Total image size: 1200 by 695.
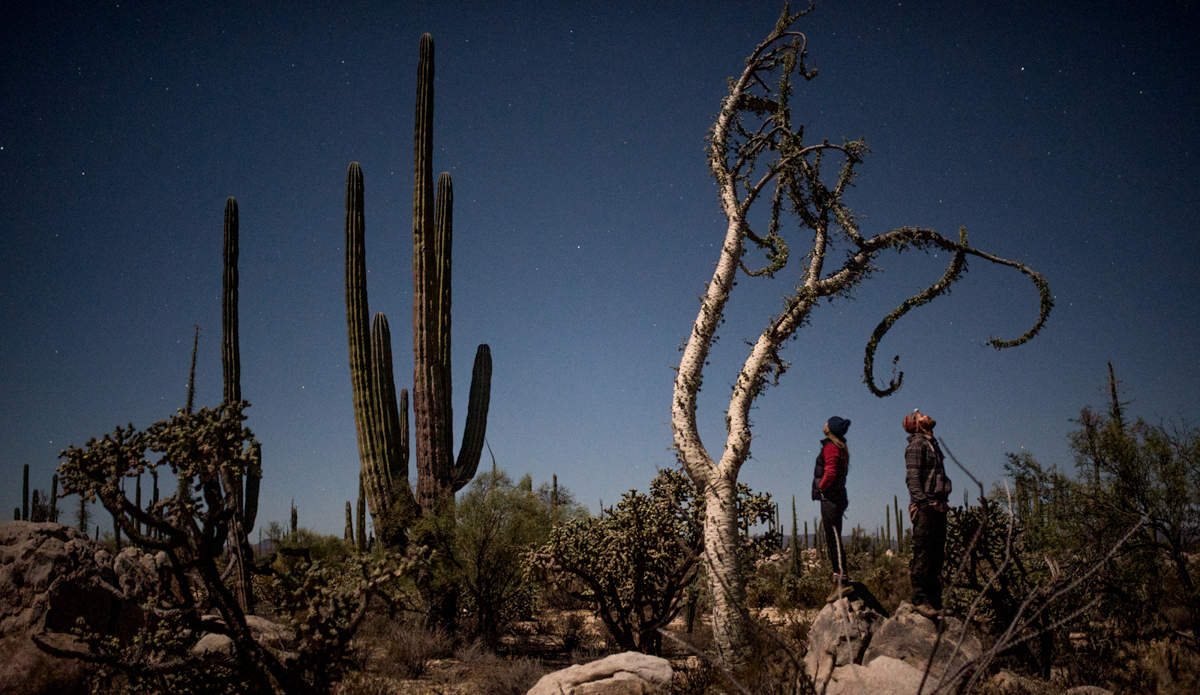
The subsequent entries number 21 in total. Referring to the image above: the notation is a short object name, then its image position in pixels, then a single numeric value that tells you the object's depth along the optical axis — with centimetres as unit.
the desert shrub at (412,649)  835
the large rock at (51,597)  716
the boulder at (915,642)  546
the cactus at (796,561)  1598
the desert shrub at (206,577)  420
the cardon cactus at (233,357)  1160
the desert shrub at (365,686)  674
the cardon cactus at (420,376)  1144
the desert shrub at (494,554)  1043
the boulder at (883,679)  481
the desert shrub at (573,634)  980
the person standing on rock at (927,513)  637
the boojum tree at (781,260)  677
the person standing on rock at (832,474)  692
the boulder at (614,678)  538
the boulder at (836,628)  566
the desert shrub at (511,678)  728
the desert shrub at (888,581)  1229
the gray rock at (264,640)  469
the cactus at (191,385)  1752
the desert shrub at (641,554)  738
